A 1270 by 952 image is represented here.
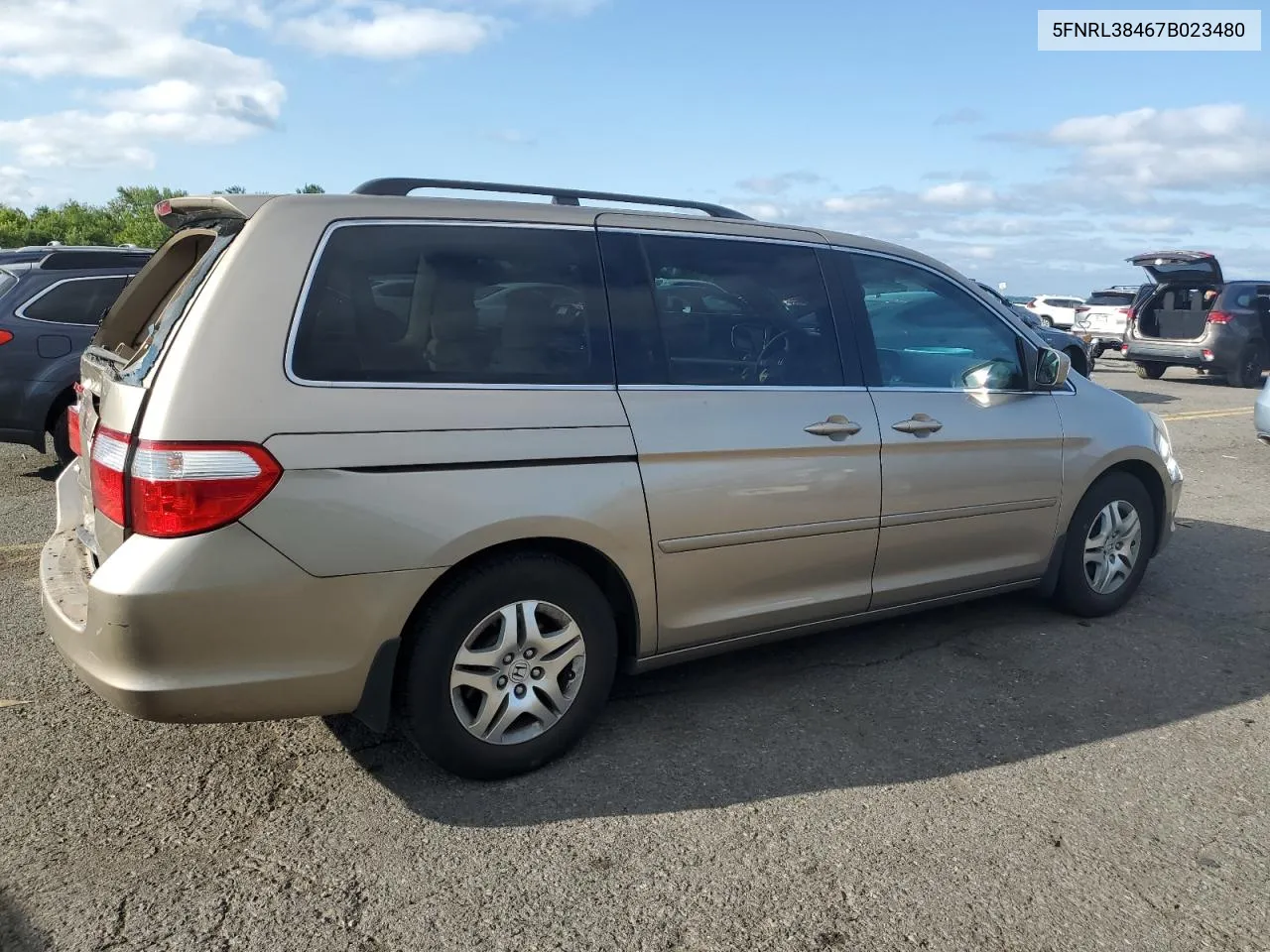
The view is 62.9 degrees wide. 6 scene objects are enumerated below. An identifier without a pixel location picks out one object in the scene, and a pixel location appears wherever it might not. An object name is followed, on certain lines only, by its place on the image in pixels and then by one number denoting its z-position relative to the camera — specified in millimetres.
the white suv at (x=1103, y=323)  21594
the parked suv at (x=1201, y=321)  16844
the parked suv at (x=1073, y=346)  13125
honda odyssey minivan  2797
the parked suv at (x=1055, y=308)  29566
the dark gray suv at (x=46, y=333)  7285
